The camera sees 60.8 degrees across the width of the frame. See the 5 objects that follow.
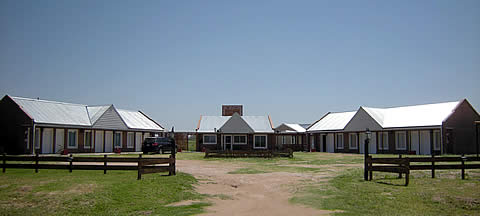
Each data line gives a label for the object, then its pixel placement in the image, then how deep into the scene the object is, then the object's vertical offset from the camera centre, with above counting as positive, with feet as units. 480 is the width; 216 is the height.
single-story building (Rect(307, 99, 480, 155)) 127.03 -0.33
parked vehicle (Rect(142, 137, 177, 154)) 129.90 -5.57
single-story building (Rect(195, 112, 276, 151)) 166.20 -3.04
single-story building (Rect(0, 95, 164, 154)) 117.60 -0.02
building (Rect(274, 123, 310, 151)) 185.98 -4.82
